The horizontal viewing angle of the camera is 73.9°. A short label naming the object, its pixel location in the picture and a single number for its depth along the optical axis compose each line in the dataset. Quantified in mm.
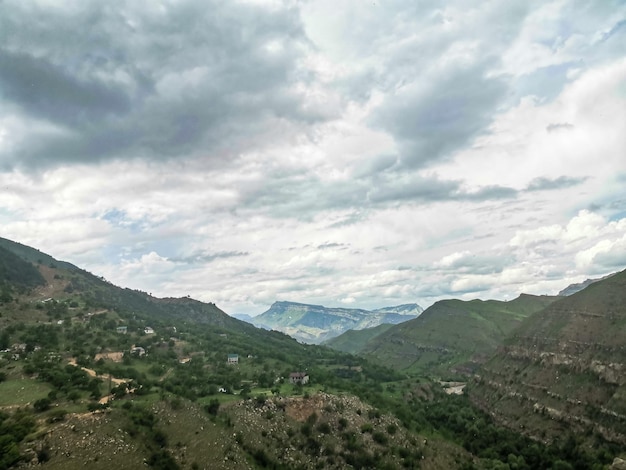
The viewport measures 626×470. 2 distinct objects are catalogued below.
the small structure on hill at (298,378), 165750
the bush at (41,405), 86000
